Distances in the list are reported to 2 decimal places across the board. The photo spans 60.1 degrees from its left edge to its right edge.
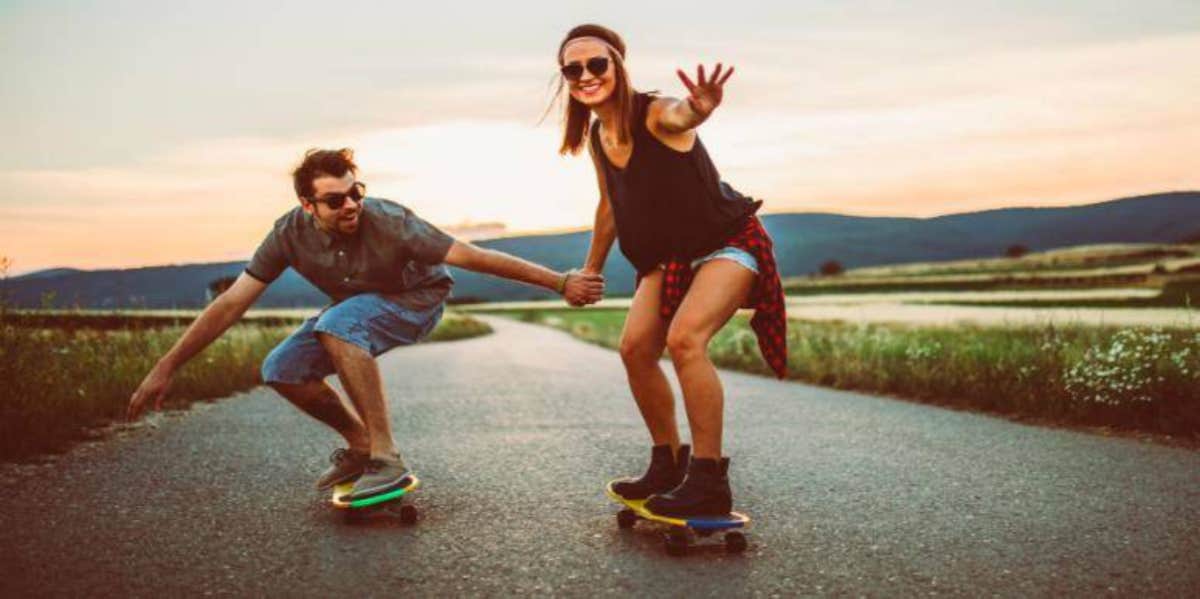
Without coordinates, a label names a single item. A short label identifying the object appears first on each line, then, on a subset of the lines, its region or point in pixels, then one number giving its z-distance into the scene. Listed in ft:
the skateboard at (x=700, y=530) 12.82
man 15.16
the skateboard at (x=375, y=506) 14.62
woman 13.17
